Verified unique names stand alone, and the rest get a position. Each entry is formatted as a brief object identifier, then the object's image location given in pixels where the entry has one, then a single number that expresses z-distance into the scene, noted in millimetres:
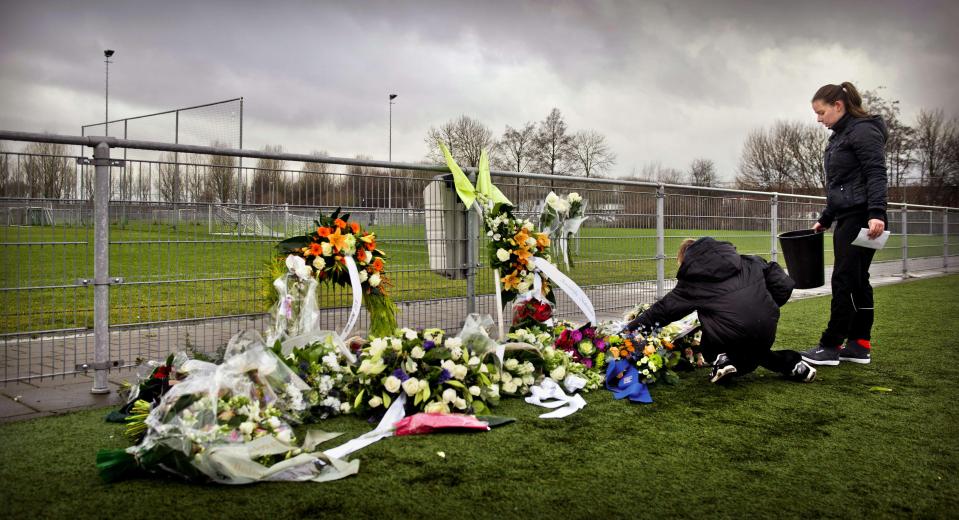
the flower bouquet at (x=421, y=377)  3791
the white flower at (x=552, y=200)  5926
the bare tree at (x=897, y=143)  43906
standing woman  5453
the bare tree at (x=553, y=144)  42219
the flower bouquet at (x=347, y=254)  4449
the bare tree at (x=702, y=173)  52444
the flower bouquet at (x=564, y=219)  6125
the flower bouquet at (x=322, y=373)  3814
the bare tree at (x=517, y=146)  41250
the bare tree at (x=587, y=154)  43250
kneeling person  4531
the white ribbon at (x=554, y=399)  4031
